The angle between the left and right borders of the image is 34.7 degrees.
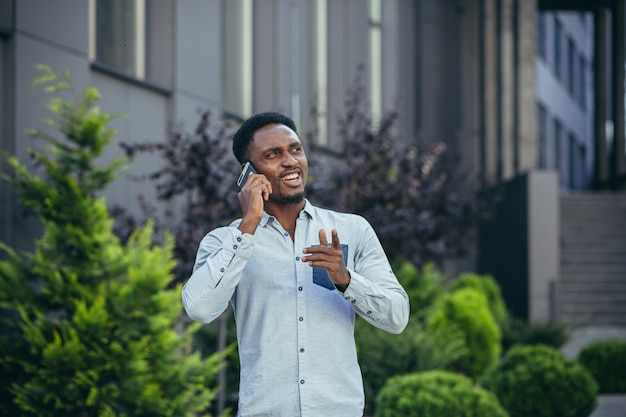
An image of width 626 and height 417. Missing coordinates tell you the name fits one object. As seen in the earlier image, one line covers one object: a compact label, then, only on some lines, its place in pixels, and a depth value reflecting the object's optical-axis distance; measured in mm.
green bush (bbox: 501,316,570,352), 15320
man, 3293
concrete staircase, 21812
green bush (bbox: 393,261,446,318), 14609
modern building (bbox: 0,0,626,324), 9031
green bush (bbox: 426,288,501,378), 12609
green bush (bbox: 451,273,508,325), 17281
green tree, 6570
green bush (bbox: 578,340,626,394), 11195
